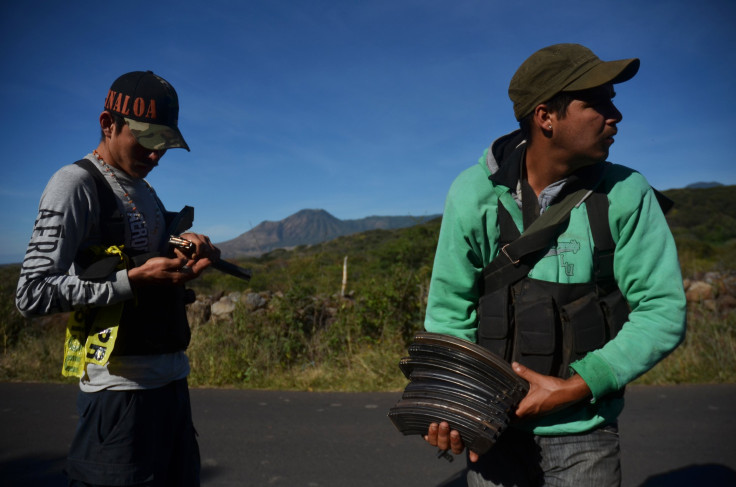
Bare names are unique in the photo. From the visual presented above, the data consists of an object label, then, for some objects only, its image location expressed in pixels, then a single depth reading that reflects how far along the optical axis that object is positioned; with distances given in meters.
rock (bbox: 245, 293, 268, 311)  9.09
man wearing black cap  1.98
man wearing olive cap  1.70
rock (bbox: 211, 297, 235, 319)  9.11
